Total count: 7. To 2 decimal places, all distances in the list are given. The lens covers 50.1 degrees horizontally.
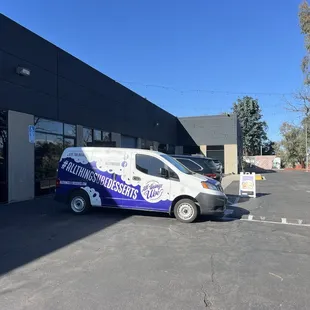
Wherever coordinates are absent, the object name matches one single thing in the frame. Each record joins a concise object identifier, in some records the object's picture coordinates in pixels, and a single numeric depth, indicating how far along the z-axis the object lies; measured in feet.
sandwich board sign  48.62
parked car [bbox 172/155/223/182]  47.28
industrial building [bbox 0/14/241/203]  38.60
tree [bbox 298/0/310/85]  55.26
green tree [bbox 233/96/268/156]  206.08
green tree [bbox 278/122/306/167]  209.87
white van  28.91
